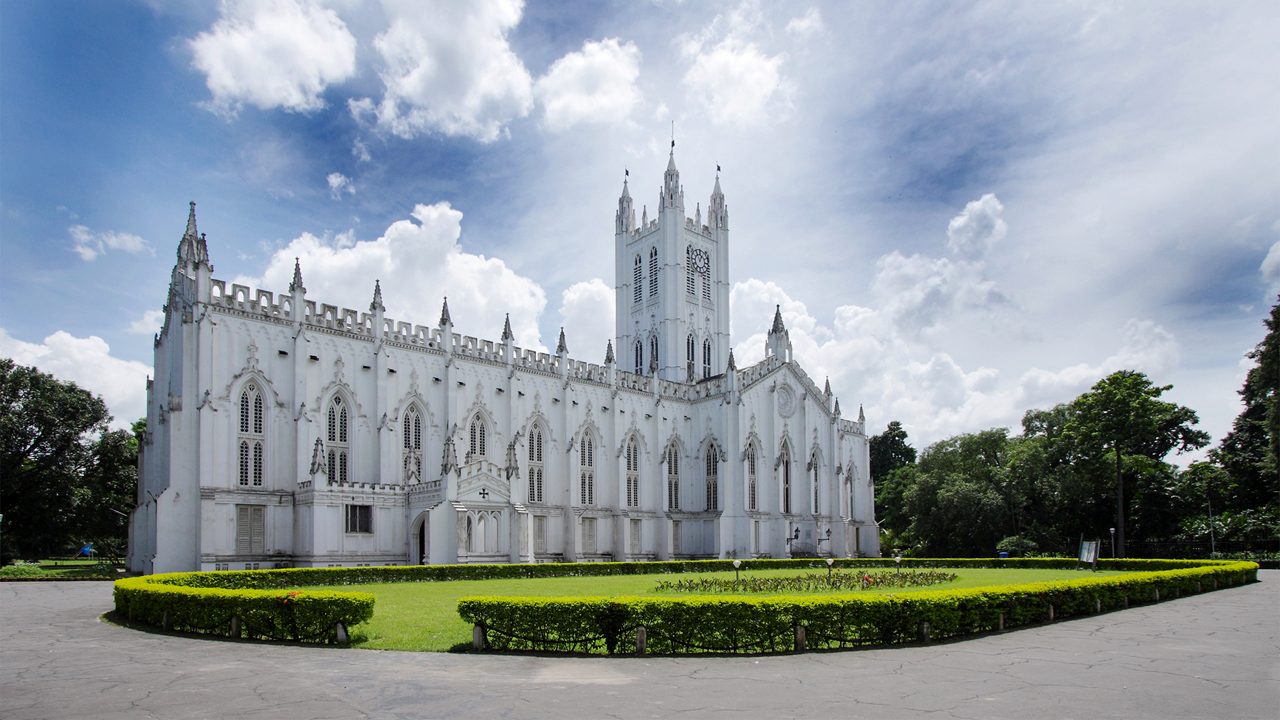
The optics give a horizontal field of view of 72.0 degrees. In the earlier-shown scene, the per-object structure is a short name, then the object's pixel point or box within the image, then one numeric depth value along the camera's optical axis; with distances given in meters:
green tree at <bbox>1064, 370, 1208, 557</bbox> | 56.84
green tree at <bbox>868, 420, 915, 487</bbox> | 97.25
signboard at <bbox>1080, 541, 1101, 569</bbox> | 40.09
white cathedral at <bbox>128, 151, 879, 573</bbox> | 38.69
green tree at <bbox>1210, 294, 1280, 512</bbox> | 51.78
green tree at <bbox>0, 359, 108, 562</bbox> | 51.31
